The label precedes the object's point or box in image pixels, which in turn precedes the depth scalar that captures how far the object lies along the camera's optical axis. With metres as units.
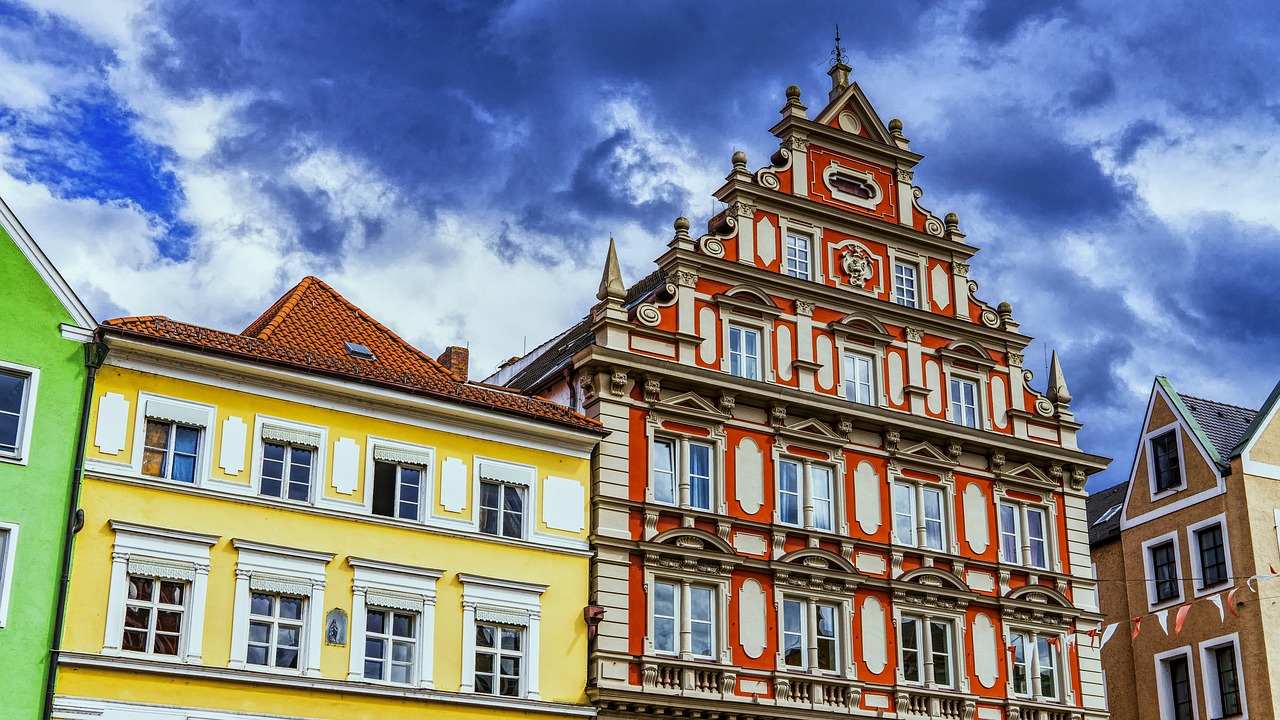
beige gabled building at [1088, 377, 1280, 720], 50.19
